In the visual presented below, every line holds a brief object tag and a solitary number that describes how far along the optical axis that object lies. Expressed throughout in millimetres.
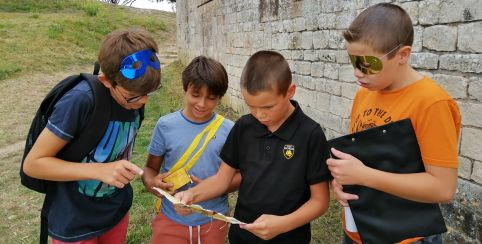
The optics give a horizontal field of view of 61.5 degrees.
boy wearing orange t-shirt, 1446
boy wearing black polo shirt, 1768
